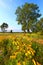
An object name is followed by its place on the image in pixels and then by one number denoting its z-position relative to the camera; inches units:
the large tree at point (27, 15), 929.7
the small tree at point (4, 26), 1239.1
